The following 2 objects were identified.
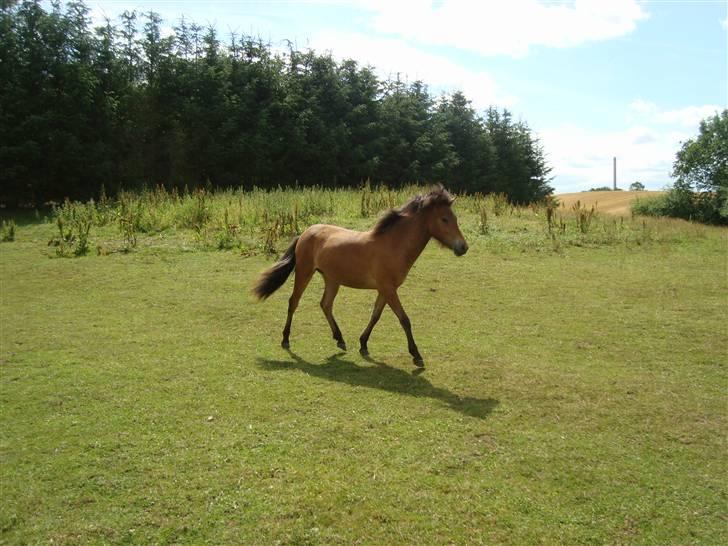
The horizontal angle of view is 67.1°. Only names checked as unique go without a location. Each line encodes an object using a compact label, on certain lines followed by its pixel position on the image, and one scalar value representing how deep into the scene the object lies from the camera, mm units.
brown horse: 6520
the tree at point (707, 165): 36500
